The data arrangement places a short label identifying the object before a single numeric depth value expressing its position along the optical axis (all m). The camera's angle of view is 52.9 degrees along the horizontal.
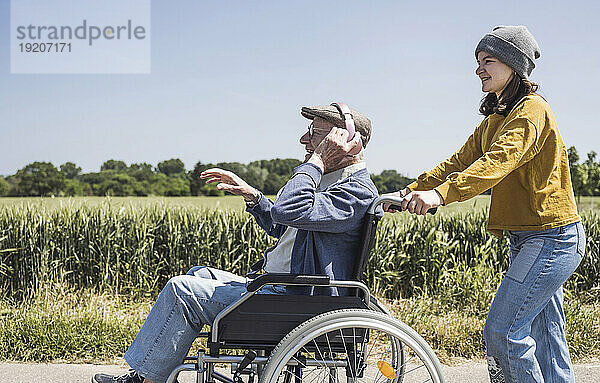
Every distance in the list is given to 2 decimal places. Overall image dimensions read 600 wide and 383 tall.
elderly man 2.23
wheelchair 2.15
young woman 2.28
